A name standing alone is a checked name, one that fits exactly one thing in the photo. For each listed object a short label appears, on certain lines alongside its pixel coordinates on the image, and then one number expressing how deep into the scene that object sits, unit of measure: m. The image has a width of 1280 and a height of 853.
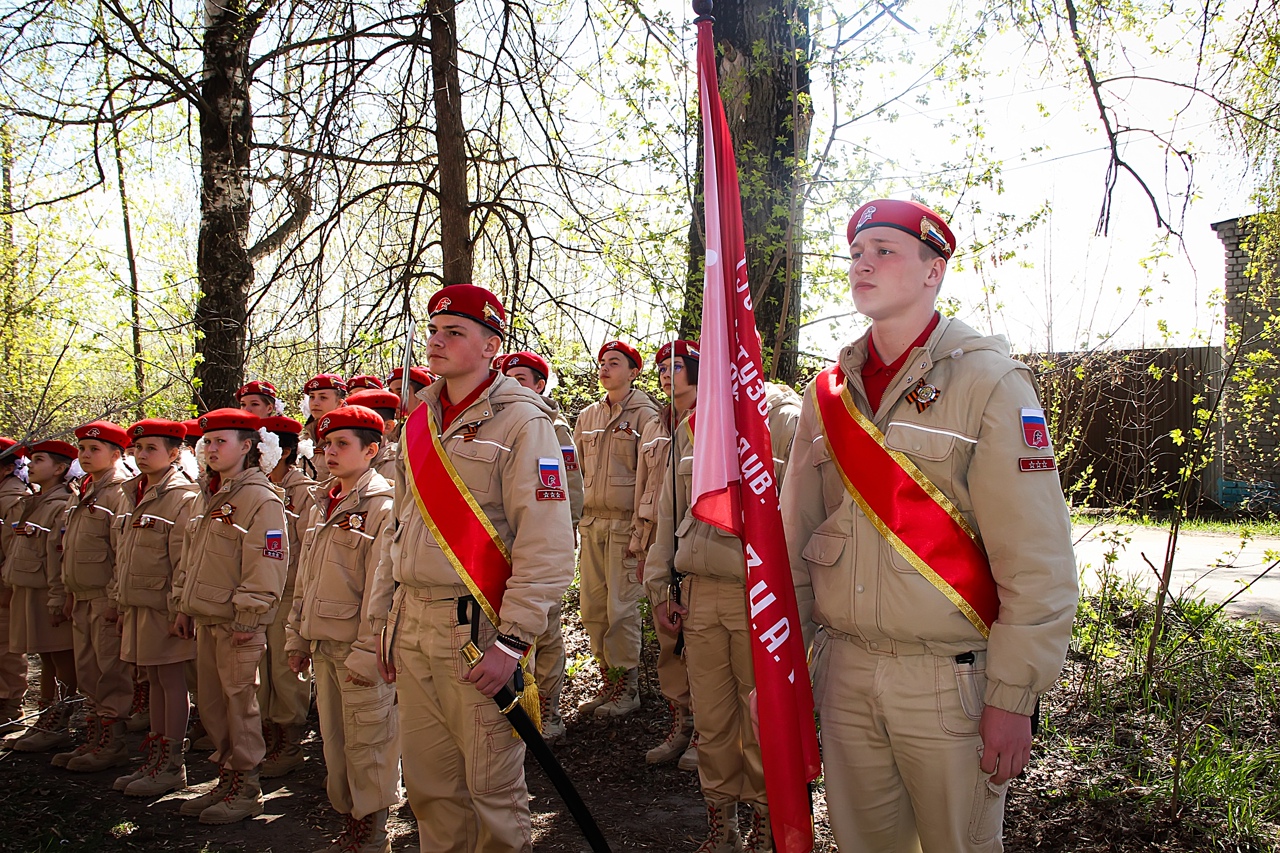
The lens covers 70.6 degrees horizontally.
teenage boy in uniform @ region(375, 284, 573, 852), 3.41
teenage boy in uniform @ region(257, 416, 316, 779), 5.99
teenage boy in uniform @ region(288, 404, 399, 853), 4.30
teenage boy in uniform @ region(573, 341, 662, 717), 6.68
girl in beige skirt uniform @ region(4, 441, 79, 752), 6.89
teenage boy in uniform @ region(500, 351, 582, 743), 6.21
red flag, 2.67
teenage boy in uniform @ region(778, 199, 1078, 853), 2.38
